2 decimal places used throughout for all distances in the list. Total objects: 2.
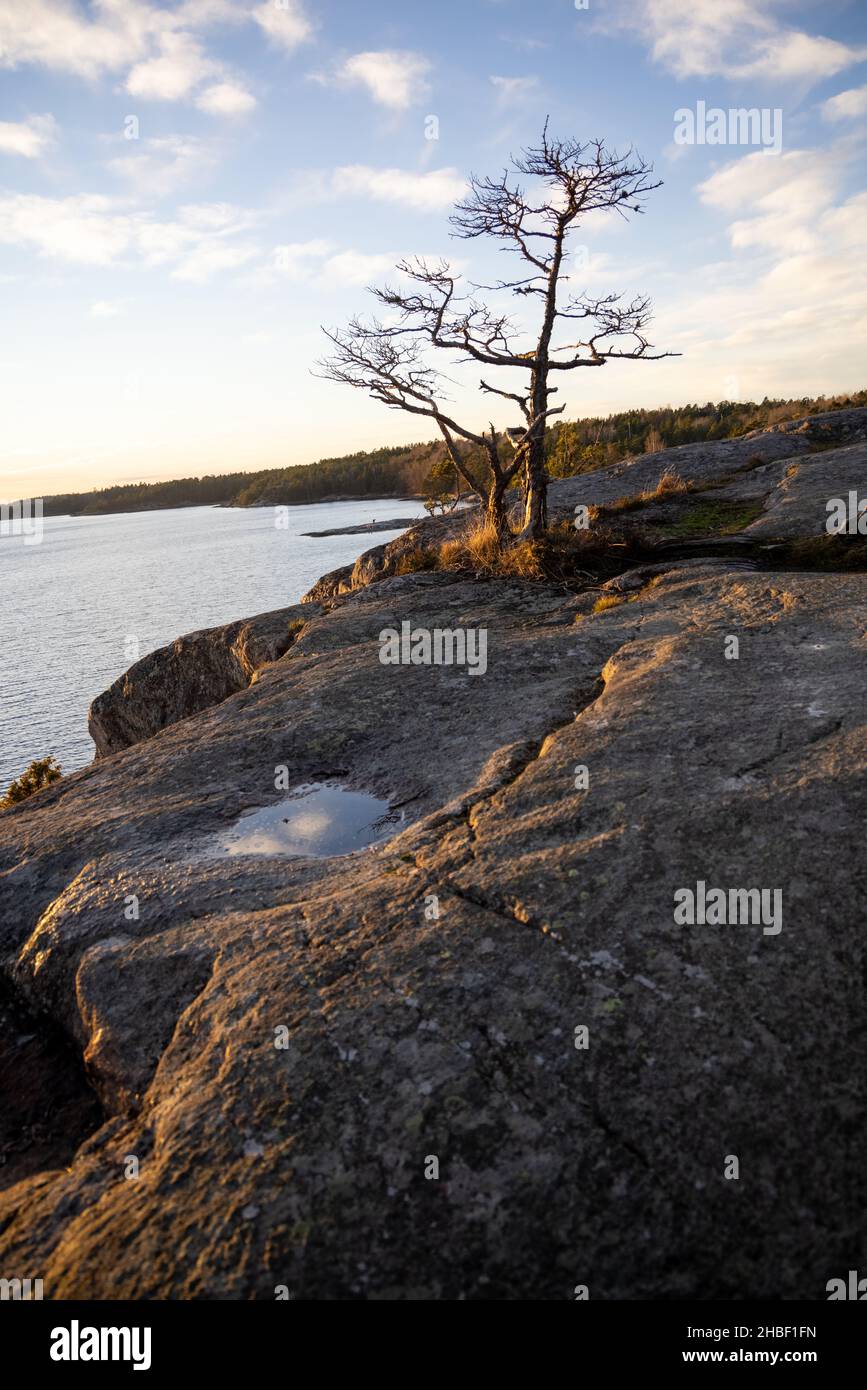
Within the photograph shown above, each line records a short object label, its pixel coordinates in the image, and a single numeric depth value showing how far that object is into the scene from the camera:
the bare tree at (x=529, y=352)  13.05
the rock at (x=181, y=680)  14.55
